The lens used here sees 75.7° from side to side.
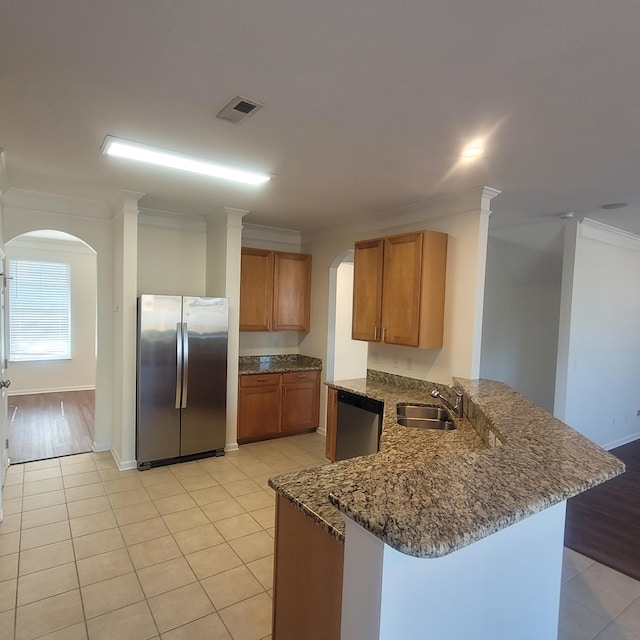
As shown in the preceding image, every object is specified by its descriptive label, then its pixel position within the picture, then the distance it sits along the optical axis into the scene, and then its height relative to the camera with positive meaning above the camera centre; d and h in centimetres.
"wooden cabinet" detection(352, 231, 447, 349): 355 +11
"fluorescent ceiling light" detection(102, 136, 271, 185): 265 +94
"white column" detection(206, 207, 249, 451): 449 +21
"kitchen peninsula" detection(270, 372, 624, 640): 99 -71
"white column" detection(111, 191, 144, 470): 397 -36
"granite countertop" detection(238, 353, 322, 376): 507 -88
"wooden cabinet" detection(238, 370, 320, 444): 488 -132
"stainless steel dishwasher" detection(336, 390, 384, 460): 350 -111
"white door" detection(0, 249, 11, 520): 340 -88
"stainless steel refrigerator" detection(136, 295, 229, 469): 405 -85
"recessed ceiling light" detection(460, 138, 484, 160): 238 +93
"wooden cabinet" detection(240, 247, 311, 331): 511 +9
